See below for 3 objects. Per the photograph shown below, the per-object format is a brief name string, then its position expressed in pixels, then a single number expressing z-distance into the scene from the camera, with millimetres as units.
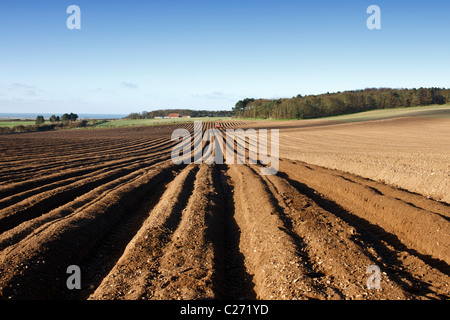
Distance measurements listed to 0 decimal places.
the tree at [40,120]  98950
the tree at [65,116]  121900
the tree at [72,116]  128250
